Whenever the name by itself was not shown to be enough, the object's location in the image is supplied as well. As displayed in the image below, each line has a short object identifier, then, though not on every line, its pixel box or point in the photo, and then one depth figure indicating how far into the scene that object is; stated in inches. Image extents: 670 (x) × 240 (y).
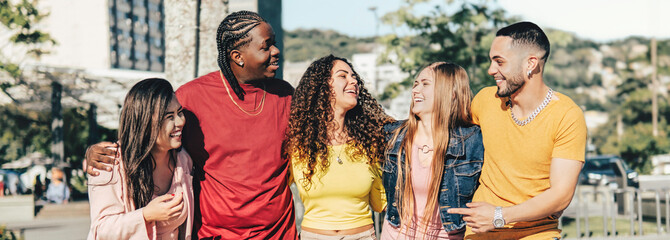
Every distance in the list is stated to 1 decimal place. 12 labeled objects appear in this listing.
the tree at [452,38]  463.5
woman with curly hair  145.2
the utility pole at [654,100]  1636.6
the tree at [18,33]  636.7
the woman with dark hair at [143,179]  119.8
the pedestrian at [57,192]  616.1
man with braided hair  139.5
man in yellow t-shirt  116.8
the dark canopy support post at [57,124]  672.4
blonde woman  138.6
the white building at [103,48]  734.5
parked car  771.4
